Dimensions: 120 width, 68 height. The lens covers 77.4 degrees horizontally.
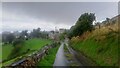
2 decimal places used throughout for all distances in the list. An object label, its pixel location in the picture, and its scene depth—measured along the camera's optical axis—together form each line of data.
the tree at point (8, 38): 32.62
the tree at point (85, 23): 23.10
